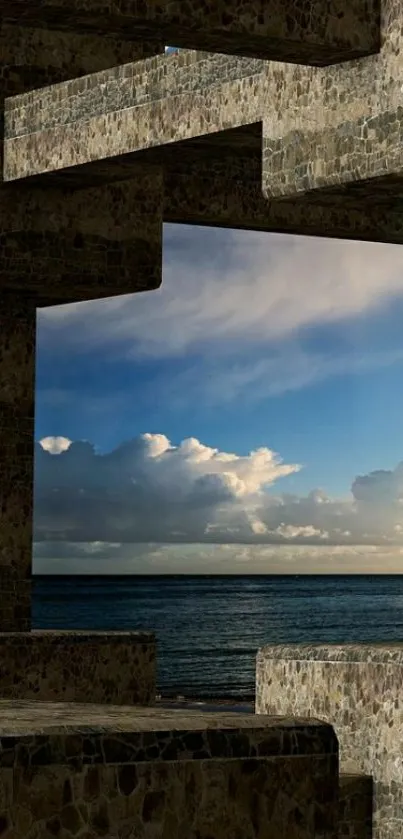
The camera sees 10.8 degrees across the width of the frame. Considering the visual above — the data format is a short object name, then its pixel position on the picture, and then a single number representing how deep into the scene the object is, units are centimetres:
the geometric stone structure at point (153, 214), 855
